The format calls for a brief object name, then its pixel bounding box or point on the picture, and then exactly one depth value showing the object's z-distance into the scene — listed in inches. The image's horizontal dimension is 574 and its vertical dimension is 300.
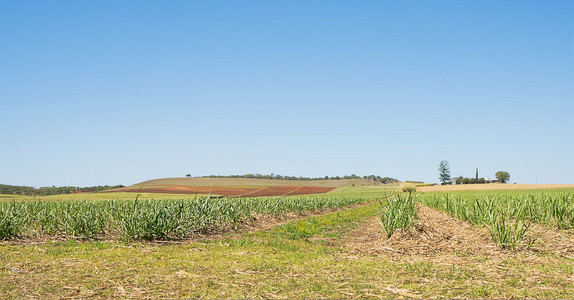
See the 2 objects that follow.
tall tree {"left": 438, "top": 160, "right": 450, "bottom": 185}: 6314.0
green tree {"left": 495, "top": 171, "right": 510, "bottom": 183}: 5585.6
